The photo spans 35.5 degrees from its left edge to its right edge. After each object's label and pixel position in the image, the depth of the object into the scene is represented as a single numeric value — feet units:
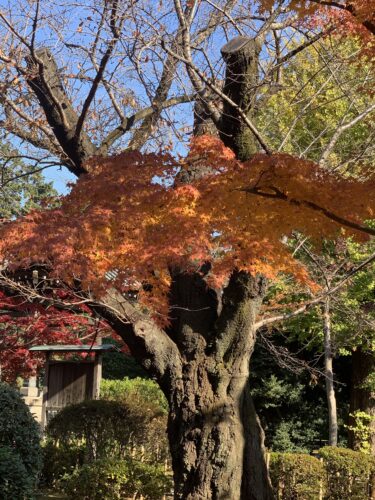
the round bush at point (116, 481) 27.53
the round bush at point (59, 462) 31.99
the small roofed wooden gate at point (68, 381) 38.99
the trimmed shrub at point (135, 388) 50.03
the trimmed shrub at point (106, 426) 31.78
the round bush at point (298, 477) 28.50
